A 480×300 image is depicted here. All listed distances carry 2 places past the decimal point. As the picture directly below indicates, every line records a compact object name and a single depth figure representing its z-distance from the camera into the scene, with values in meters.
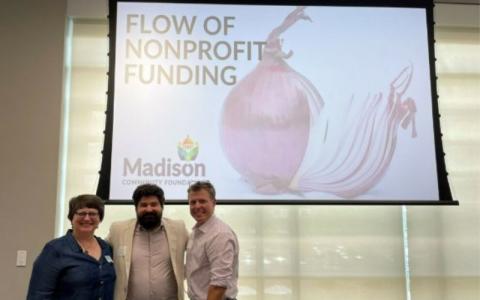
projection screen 3.51
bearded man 2.41
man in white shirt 2.28
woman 2.15
